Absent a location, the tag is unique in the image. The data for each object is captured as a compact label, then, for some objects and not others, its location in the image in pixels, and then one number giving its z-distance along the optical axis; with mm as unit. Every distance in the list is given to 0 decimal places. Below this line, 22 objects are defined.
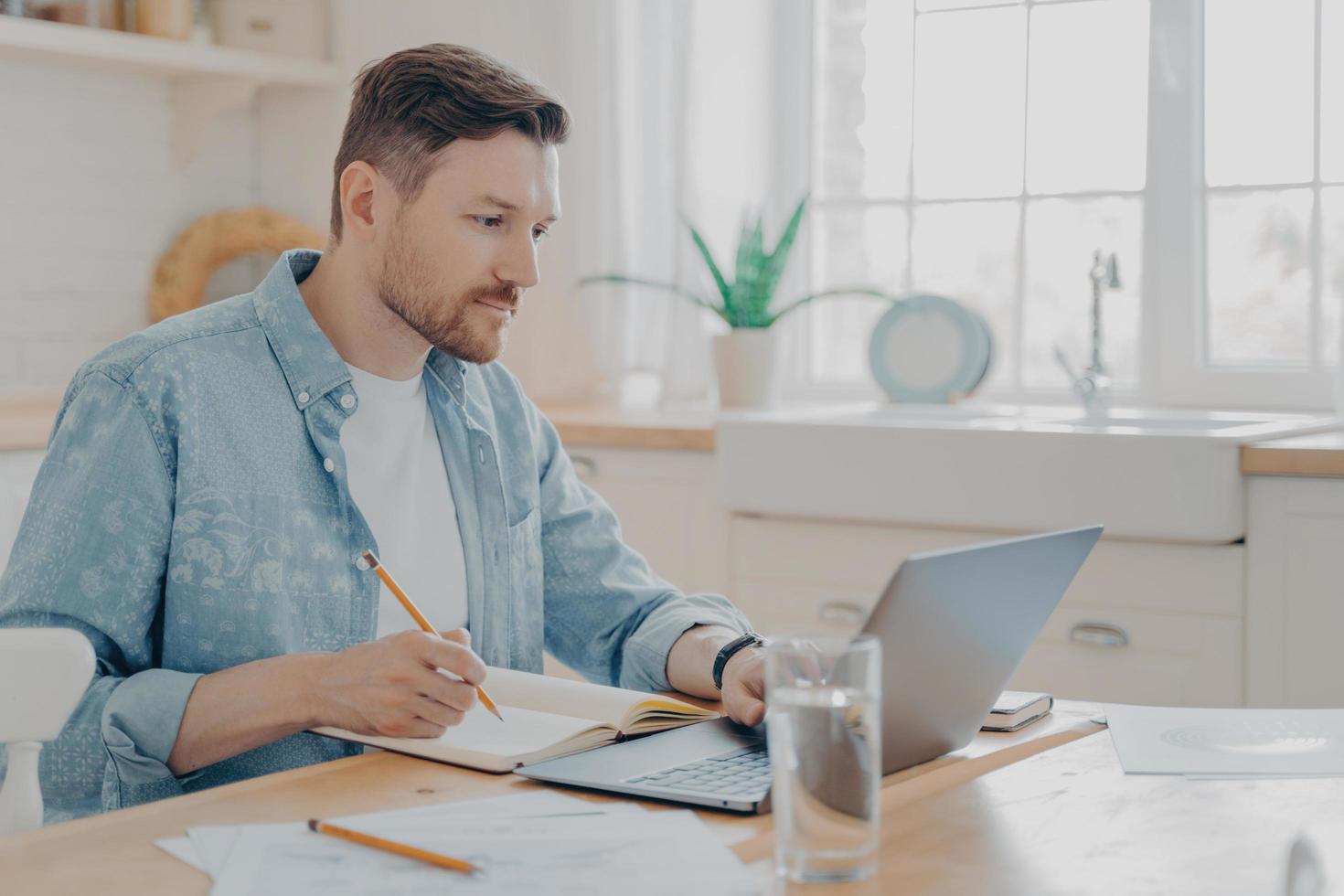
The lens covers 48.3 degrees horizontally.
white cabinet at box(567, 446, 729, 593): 2652
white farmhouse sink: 2174
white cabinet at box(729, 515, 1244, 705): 2193
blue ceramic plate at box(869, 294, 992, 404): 2910
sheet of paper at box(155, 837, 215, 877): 850
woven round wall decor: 3408
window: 2785
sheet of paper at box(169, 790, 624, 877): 862
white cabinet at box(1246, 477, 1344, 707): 2105
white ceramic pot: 2975
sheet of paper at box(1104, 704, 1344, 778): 1048
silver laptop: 927
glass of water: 784
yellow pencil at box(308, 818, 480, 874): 815
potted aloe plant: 2979
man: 1195
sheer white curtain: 3188
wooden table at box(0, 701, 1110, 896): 831
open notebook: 1065
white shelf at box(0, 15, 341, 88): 2949
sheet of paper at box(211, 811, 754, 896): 797
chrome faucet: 2717
